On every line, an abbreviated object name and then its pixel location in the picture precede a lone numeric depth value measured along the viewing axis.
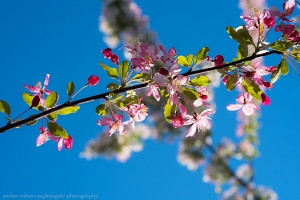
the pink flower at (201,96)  0.72
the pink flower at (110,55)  0.75
